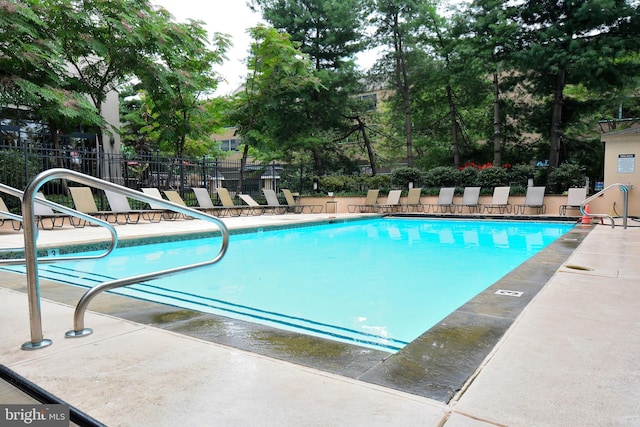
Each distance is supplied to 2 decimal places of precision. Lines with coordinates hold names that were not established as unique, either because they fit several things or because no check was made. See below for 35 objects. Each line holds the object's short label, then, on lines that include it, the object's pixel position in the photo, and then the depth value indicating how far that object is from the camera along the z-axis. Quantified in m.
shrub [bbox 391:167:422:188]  15.95
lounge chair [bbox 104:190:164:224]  9.95
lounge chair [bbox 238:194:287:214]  14.26
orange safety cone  9.35
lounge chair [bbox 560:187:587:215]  12.09
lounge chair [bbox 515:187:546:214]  12.77
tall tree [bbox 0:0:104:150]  9.93
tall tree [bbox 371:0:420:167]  16.62
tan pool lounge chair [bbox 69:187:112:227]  9.27
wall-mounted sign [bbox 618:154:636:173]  10.64
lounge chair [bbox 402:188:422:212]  15.23
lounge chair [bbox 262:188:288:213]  15.21
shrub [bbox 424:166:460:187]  15.15
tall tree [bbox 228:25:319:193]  14.86
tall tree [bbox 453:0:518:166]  13.93
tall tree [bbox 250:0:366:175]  17.05
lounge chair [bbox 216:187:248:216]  13.32
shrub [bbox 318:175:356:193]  16.84
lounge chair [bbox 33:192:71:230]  8.16
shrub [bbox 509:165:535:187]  14.01
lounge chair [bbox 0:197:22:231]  7.64
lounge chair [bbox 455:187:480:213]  13.84
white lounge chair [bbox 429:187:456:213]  14.32
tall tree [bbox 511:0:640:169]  12.12
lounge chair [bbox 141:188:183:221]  11.17
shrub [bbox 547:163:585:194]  13.09
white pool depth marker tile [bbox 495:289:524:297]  3.05
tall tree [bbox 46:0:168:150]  11.44
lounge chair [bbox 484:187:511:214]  13.37
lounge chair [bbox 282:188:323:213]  15.73
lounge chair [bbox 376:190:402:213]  15.33
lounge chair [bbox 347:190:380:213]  15.67
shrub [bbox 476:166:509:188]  14.20
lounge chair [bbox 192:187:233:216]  12.39
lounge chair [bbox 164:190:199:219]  11.61
